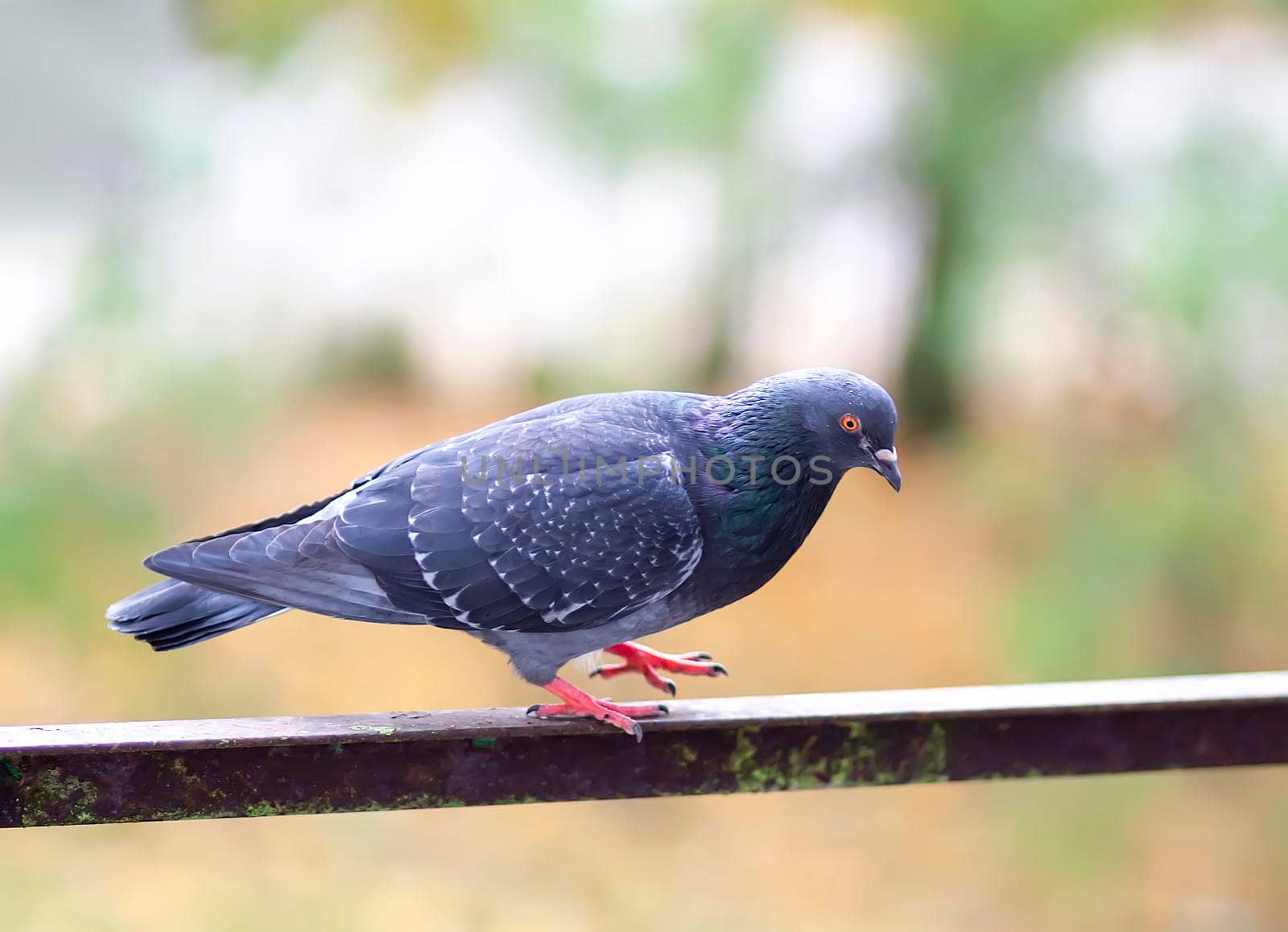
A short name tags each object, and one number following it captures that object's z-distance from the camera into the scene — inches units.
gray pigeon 157.8
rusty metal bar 157.2
